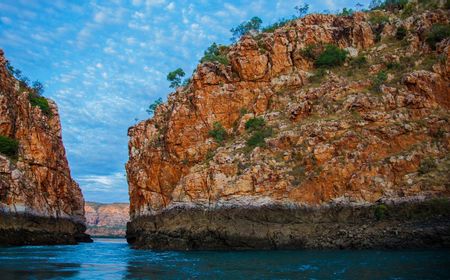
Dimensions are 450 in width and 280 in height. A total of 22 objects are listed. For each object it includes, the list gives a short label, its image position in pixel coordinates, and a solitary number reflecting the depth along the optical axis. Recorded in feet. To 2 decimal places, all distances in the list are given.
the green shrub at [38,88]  263.08
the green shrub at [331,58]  173.37
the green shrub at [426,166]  123.00
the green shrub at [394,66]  156.20
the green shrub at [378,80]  151.43
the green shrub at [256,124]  160.86
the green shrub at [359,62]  169.68
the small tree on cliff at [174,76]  233.14
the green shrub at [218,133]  167.22
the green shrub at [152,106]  242.58
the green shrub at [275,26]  200.13
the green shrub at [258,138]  151.84
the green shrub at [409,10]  183.21
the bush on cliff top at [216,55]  185.22
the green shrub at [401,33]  170.81
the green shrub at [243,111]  173.80
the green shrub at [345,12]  202.96
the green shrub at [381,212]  118.82
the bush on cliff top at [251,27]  222.07
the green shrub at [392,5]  194.59
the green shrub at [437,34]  151.12
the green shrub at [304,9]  217.77
